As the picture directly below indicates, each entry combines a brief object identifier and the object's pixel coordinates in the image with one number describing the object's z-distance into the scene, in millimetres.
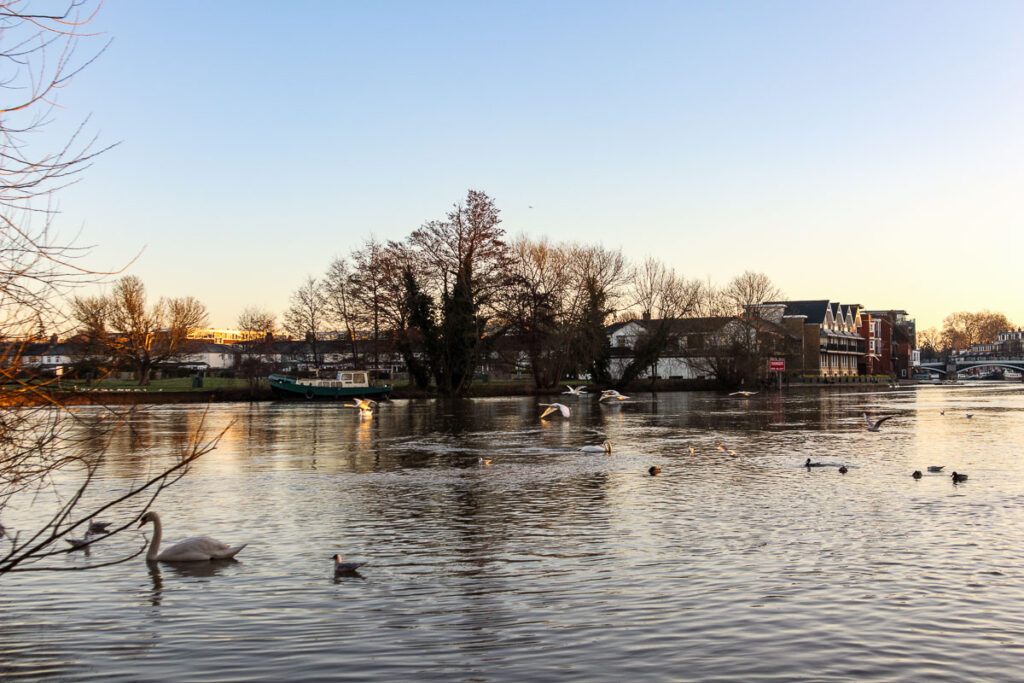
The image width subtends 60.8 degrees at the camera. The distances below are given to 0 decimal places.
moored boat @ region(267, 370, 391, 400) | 70062
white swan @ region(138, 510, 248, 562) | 11492
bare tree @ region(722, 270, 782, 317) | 96938
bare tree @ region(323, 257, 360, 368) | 78250
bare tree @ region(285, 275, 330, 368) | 90625
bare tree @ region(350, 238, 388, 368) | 72750
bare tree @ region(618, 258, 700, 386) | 89794
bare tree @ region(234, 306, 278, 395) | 78438
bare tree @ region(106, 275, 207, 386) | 78562
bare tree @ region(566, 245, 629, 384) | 79250
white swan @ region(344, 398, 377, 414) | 48219
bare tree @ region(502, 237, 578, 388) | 76562
